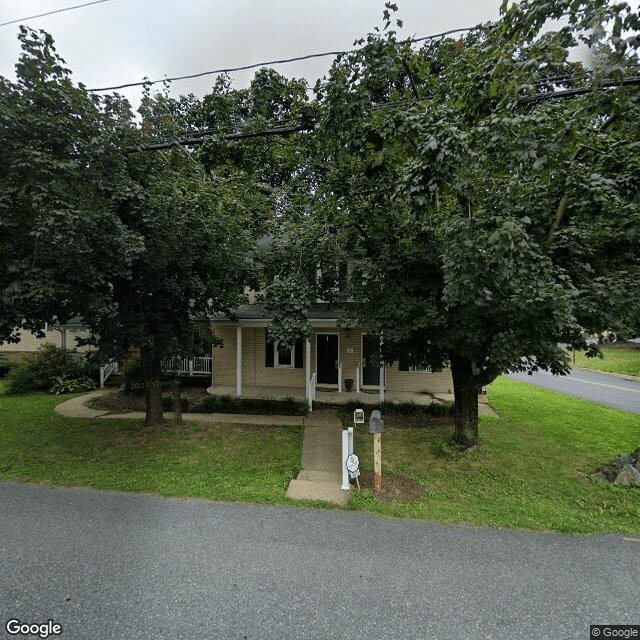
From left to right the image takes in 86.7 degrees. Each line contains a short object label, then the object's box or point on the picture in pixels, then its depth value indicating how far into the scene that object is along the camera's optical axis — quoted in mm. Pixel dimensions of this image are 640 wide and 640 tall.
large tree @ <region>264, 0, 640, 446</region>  3682
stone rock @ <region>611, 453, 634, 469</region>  5529
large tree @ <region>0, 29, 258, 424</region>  4699
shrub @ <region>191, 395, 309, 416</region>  9508
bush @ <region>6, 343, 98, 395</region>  12156
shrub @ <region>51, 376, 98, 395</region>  12123
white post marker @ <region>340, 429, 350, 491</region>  4887
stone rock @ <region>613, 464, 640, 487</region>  5164
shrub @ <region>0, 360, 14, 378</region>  14891
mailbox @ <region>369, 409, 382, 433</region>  4680
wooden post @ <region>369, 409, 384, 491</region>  4688
